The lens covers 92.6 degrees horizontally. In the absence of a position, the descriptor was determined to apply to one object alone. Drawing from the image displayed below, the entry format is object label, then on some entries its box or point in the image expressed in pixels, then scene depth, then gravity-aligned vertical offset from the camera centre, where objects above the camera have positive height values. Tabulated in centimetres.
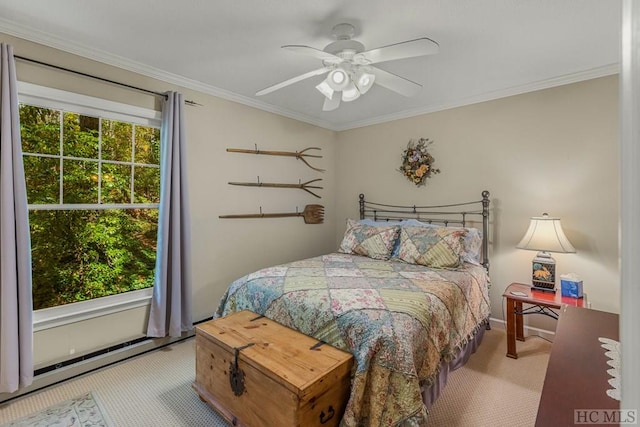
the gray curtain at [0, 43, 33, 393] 193 -26
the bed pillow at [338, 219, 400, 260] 317 -33
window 229 +14
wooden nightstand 242 -74
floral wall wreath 359 +57
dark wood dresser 95 -60
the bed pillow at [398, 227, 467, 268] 278 -34
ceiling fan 183 +95
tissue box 246 -64
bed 157 -60
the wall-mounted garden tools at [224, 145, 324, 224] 346 +30
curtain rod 210 +104
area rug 185 -128
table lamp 255 -30
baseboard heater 216 -120
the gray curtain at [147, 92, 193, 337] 268 -21
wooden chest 148 -87
